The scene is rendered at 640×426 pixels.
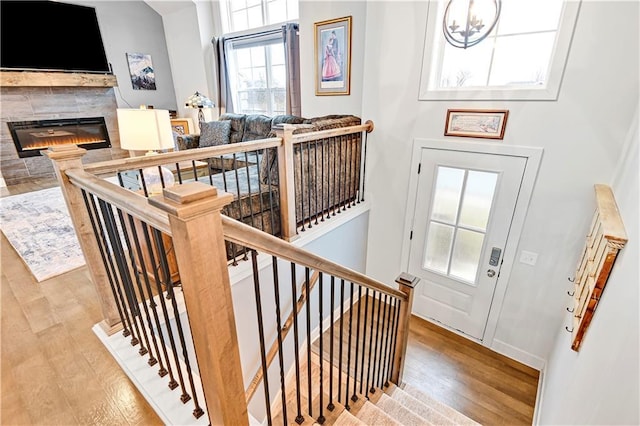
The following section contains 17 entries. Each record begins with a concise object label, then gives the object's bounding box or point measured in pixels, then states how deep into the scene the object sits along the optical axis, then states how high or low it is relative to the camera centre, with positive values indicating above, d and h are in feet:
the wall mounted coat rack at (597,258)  4.50 -2.60
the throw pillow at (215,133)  14.67 -1.29
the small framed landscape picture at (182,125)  19.18 -1.22
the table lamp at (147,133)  7.14 -0.65
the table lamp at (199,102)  17.26 +0.20
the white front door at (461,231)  8.63 -3.85
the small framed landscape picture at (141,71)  18.86 +2.11
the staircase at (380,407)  6.04 -7.24
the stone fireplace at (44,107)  15.79 -0.06
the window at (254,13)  14.46 +4.56
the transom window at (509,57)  7.00 +1.21
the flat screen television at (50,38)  15.26 +3.51
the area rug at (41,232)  7.85 -3.92
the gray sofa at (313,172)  8.38 -2.07
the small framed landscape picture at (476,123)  8.04 -0.48
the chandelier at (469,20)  7.70 +2.15
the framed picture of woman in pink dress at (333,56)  11.28 +1.86
